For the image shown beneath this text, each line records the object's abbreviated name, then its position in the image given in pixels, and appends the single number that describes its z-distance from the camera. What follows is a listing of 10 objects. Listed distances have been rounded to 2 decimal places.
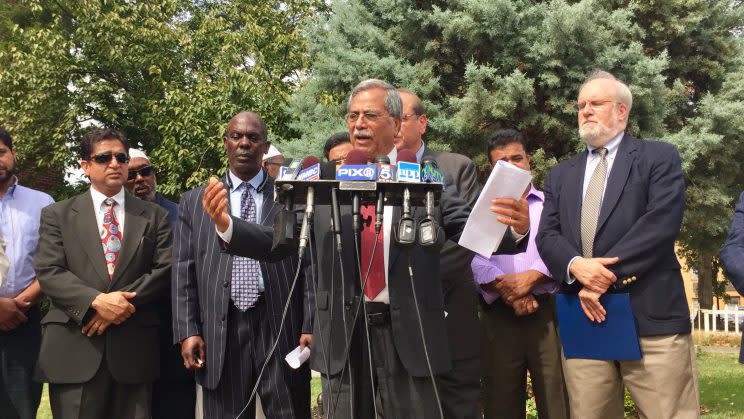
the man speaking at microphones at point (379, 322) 3.78
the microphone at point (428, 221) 3.39
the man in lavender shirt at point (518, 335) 5.85
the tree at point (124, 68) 20.98
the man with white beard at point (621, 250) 4.55
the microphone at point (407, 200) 3.38
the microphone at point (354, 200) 3.46
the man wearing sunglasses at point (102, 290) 5.34
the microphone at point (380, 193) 3.47
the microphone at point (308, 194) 3.36
